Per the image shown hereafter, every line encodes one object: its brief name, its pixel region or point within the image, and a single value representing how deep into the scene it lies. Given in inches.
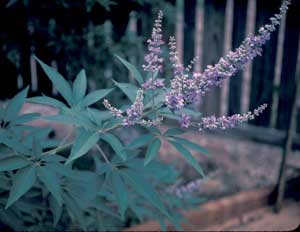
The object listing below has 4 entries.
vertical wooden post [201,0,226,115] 170.8
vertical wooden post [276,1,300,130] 158.4
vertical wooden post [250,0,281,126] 161.8
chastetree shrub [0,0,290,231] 60.1
